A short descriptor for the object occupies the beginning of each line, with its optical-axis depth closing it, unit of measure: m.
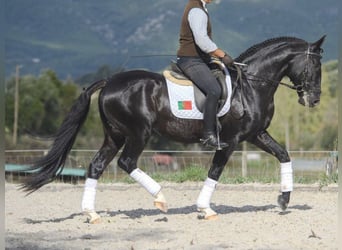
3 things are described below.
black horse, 15.41
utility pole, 62.22
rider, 14.95
